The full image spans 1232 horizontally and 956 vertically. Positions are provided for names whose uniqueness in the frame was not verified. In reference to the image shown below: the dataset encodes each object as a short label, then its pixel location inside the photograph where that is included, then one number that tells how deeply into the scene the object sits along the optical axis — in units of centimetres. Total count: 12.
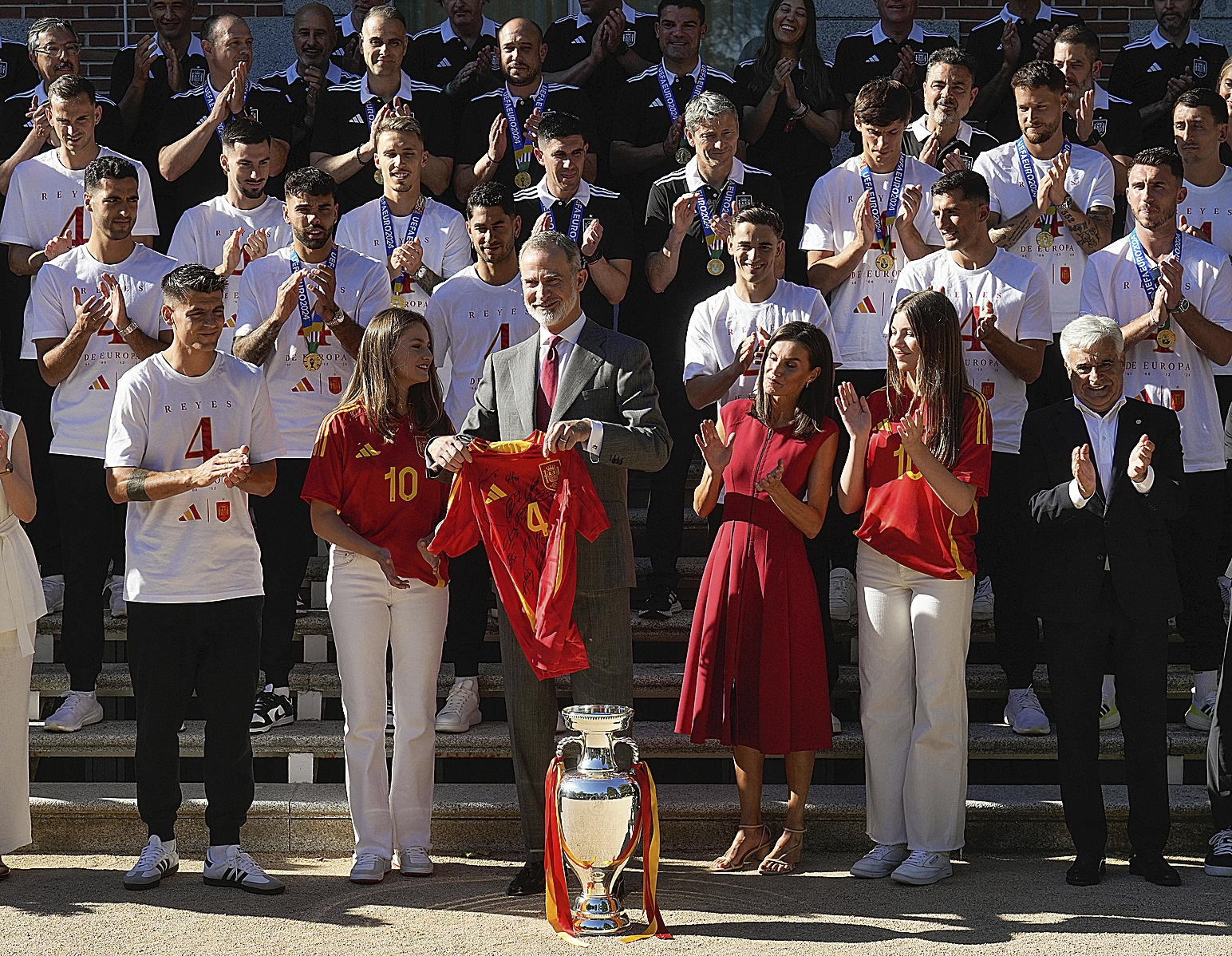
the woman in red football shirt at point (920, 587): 1134
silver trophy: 1020
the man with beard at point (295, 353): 1293
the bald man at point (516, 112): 1573
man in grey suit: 1102
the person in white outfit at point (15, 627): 1147
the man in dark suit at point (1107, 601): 1129
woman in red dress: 1137
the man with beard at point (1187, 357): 1325
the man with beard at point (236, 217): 1404
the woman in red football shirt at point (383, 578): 1133
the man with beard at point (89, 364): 1307
